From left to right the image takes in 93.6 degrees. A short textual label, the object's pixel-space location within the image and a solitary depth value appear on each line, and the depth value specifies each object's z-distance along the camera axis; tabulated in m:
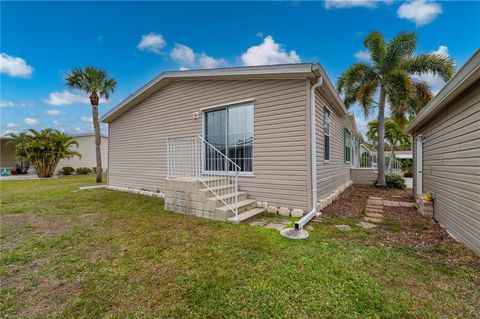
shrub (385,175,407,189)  10.68
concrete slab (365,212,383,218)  5.30
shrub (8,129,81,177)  16.95
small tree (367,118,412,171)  19.75
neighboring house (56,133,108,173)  22.33
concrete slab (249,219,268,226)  4.56
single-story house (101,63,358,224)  4.98
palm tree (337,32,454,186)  9.47
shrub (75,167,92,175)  21.39
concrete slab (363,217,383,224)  4.86
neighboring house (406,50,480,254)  3.08
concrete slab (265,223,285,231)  4.27
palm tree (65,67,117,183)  11.98
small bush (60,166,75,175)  20.50
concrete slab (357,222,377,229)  4.43
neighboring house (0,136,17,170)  21.94
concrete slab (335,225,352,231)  4.25
